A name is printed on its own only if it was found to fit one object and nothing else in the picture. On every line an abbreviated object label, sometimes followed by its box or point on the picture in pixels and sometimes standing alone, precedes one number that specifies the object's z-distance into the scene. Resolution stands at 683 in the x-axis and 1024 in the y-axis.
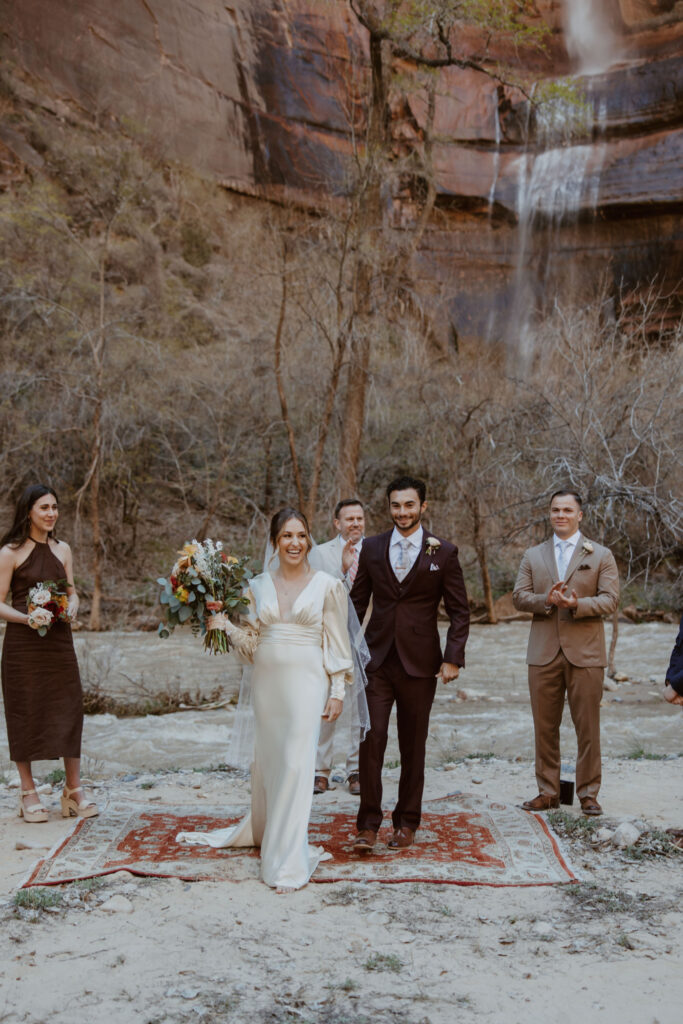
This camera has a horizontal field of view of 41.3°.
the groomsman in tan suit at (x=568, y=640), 5.99
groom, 5.41
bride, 4.89
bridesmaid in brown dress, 5.88
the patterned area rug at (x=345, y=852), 4.86
